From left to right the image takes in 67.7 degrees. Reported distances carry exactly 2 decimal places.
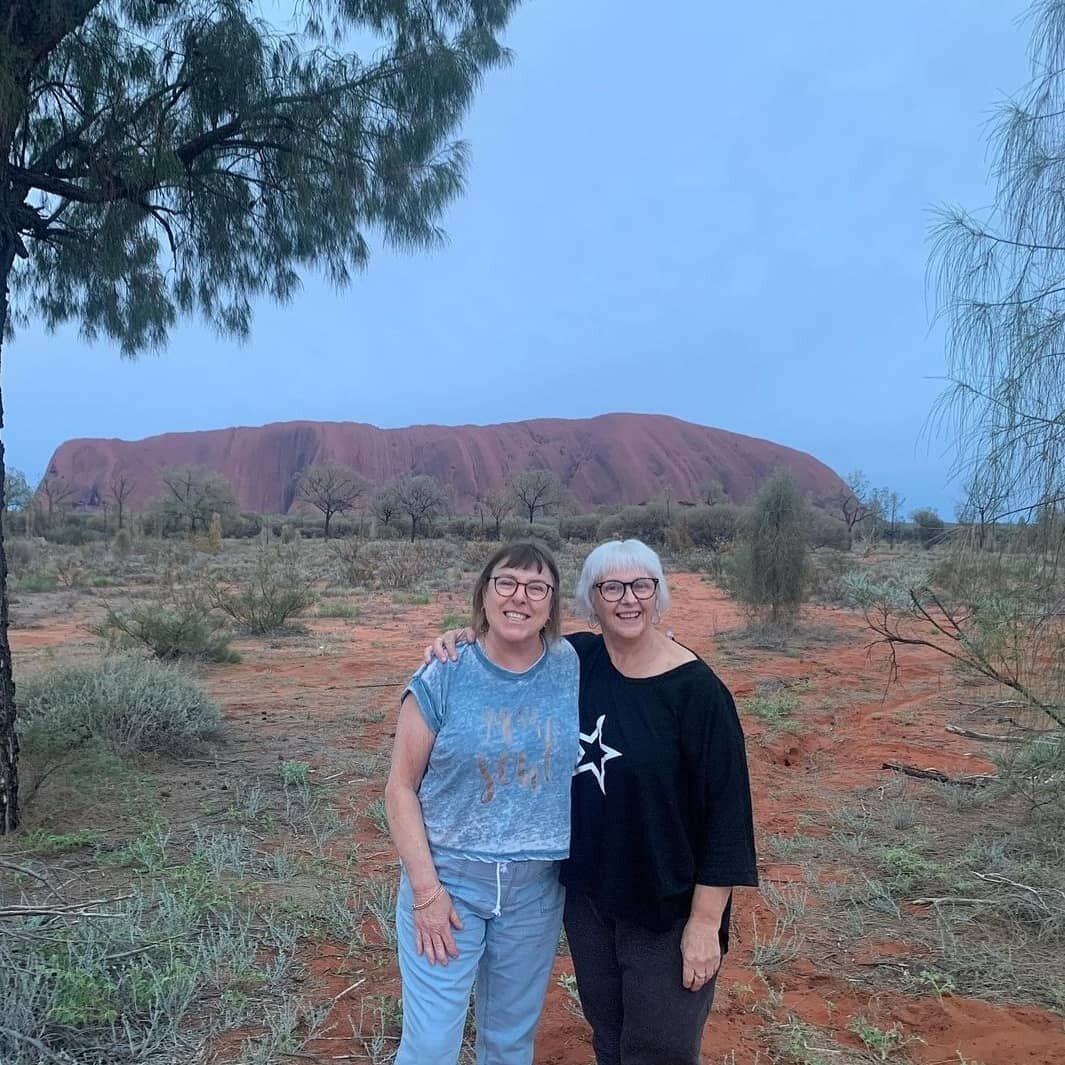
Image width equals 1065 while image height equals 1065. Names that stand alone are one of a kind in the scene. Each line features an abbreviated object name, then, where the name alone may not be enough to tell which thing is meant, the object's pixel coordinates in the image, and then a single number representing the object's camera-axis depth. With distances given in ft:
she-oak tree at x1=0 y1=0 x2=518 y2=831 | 12.36
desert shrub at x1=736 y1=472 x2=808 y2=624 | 38.24
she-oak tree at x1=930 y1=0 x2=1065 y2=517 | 10.57
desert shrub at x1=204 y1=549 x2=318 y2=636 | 37.55
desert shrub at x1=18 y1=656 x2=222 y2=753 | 15.97
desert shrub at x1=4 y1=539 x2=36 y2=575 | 60.70
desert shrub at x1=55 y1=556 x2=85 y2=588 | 52.26
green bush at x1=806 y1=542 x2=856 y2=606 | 45.66
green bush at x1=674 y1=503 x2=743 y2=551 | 91.41
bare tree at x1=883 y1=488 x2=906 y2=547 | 116.47
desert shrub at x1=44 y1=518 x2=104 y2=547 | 95.81
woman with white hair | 5.37
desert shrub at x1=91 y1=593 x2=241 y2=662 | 28.94
